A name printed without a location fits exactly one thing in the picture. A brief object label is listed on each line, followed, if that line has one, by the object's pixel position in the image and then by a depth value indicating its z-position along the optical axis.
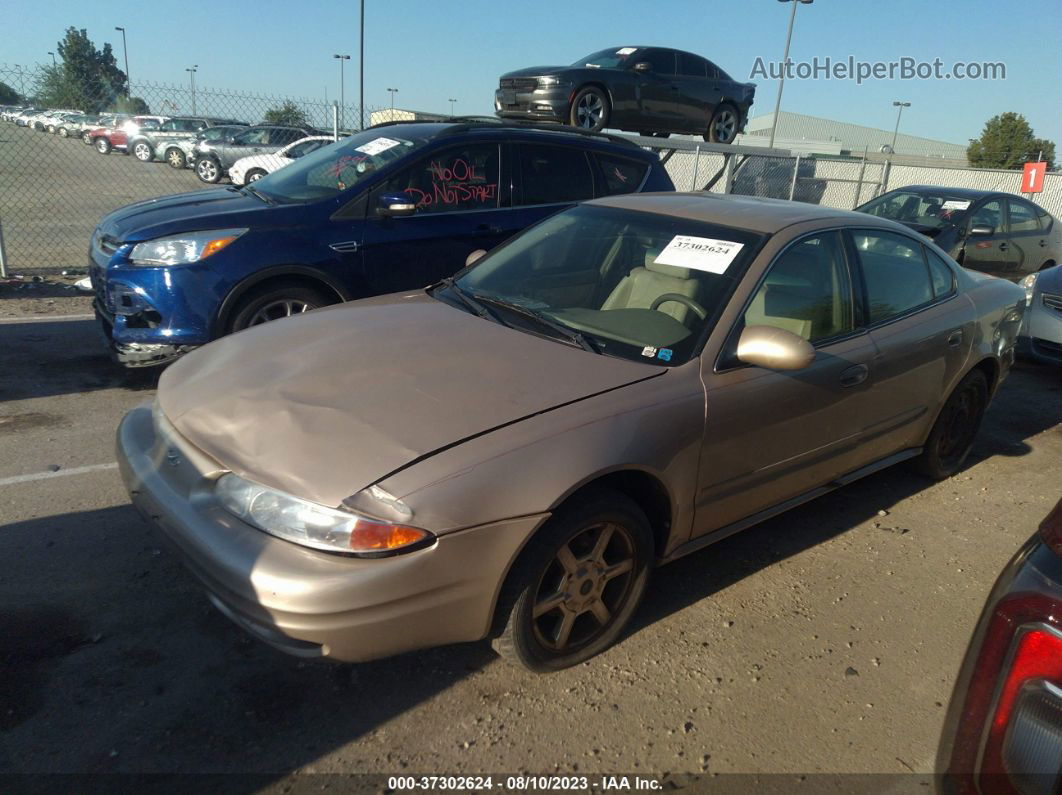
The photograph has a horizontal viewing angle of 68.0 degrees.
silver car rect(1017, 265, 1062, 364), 7.00
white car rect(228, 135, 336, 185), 17.31
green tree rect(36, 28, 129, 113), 12.75
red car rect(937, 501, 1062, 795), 1.44
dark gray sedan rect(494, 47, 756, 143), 10.30
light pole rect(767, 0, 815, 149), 23.34
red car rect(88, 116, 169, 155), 26.34
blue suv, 5.00
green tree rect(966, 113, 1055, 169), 46.75
